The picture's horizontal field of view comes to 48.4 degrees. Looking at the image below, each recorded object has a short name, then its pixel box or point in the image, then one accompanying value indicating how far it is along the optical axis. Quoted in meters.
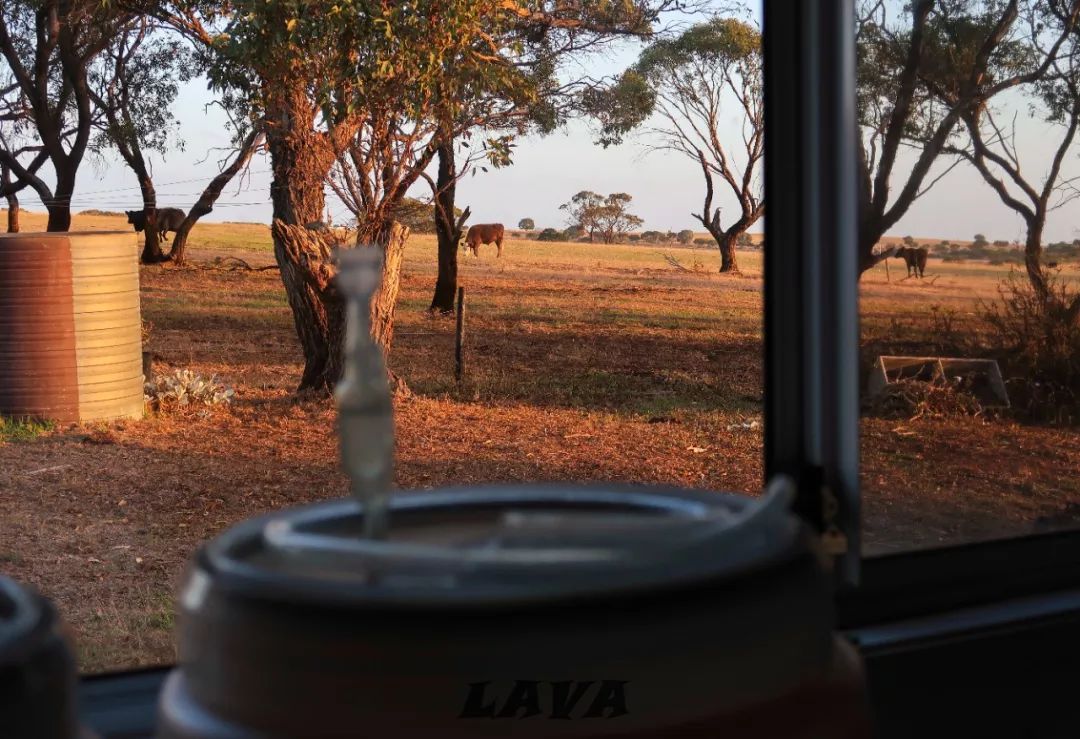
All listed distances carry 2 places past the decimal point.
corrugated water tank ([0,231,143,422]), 3.93
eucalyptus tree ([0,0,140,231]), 6.52
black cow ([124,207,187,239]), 7.75
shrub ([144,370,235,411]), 4.42
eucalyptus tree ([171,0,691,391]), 3.69
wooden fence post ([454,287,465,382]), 5.26
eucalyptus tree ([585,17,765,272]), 8.94
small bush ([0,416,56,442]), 3.87
